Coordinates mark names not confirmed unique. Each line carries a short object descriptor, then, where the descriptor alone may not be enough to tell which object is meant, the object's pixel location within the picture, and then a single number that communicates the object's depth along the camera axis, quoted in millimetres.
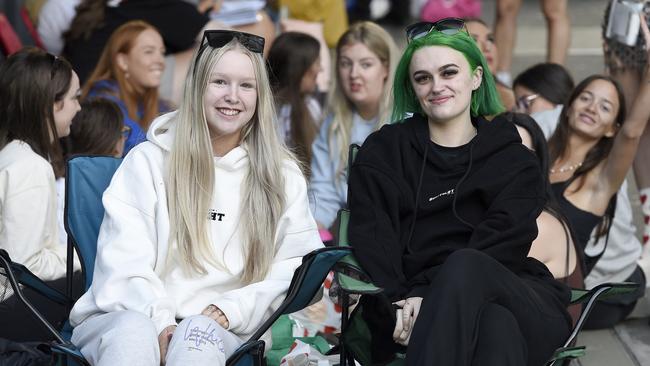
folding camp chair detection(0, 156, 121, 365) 8613
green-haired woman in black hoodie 7948
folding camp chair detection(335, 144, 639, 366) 7963
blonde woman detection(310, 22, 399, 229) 12195
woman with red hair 13222
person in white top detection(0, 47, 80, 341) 9344
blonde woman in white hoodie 8073
